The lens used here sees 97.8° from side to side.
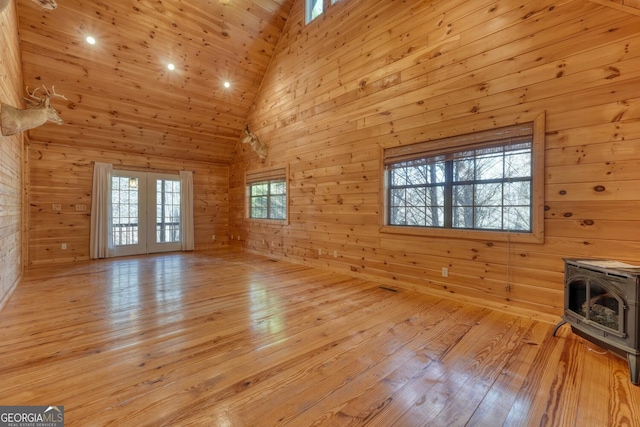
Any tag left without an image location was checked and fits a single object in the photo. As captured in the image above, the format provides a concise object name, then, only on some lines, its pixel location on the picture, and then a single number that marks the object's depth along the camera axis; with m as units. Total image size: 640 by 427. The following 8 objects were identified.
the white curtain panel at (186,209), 7.41
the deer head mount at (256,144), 6.31
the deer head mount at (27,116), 3.09
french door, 6.58
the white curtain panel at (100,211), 6.17
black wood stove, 1.82
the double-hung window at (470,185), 2.90
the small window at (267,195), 6.22
